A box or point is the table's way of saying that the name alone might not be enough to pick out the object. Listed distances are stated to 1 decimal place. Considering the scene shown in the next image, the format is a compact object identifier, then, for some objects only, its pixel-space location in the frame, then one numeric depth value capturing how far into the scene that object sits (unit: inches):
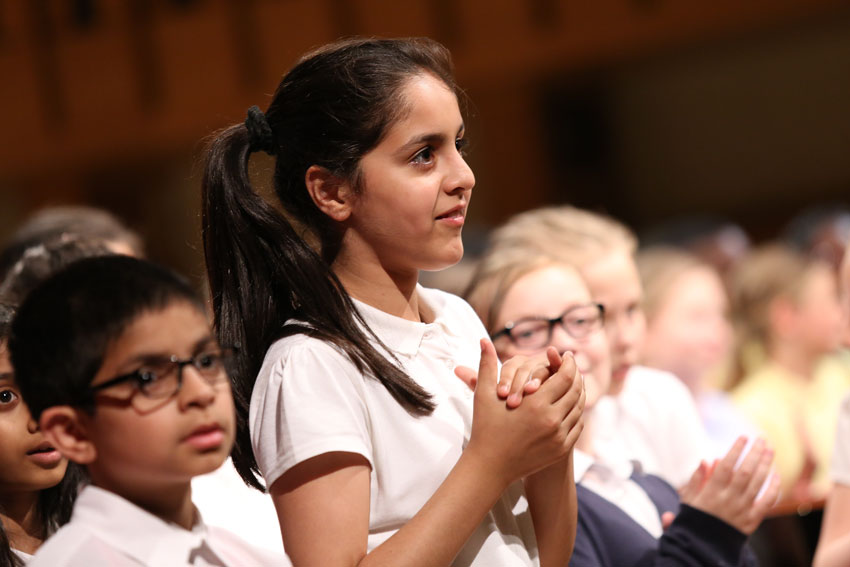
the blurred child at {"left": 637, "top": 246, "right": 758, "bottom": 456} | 233.3
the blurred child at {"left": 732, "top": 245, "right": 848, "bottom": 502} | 246.7
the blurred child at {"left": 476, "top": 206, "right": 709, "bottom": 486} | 181.9
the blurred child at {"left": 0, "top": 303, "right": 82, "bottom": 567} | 157.3
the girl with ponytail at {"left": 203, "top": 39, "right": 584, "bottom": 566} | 154.2
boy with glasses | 149.5
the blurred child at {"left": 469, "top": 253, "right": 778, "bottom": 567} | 166.4
